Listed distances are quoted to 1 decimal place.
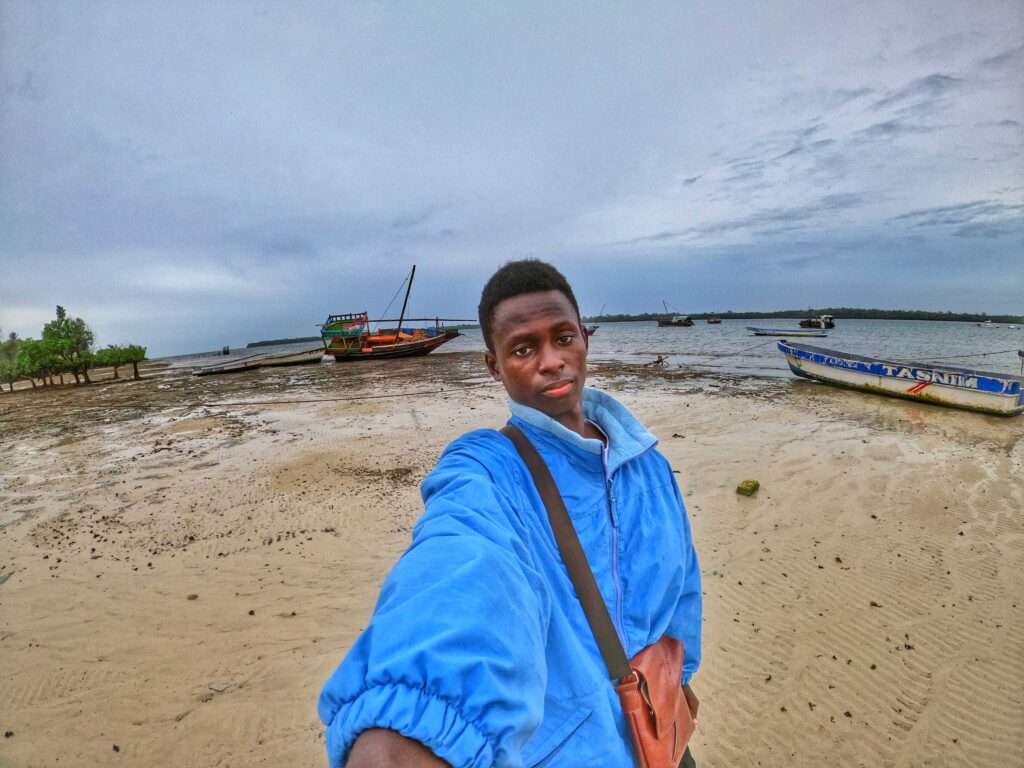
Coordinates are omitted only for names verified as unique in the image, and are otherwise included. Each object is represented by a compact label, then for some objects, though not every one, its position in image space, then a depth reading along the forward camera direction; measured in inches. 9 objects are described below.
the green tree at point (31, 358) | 1142.3
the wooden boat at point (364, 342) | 1502.2
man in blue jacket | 29.4
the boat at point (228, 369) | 1317.7
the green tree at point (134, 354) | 1336.7
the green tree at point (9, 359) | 1190.3
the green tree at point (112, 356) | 1299.7
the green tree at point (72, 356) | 1176.8
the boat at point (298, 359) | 1490.0
